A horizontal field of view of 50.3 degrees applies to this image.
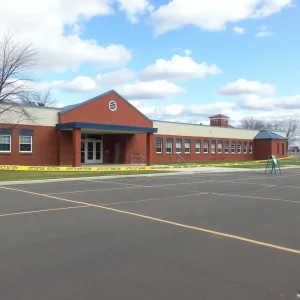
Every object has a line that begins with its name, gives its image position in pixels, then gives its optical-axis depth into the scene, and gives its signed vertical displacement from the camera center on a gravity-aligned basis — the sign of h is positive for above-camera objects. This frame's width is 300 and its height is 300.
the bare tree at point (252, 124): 101.57 +8.94
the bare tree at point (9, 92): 21.58 +4.07
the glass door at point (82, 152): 28.86 -0.05
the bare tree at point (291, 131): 95.92 +6.30
